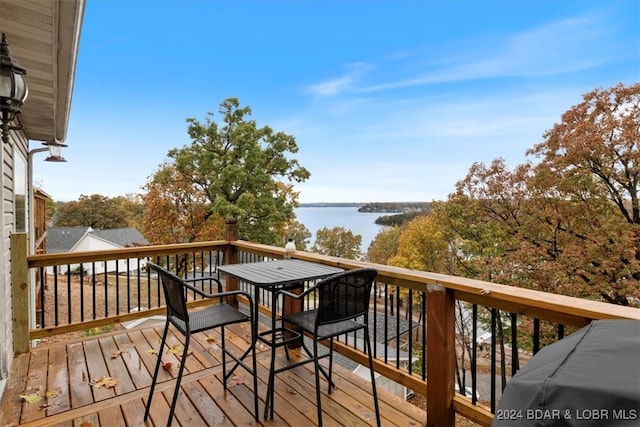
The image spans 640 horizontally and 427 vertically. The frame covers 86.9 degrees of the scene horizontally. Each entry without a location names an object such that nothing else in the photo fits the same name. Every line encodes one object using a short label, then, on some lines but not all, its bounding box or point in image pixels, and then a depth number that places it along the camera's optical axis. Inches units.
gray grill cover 26.2
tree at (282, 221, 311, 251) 932.3
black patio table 87.8
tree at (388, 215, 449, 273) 573.9
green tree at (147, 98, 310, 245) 552.4
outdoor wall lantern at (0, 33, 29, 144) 75.9
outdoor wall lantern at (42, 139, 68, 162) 189.9
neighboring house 840.9
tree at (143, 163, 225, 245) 559.8
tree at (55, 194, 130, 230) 1058.7
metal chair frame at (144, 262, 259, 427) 81.6
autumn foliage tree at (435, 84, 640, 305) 309.6
